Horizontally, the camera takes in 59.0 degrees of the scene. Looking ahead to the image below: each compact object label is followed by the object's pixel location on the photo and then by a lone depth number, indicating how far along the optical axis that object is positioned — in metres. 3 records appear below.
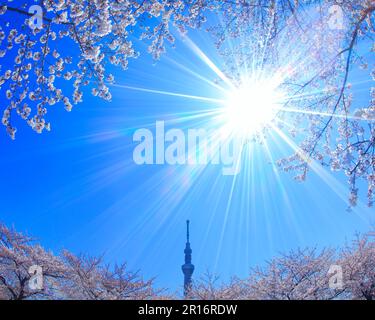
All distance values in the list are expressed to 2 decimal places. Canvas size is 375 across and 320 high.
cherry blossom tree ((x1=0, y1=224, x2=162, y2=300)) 17.69
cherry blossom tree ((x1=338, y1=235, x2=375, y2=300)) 14.45
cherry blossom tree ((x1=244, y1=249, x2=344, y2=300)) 15.08
